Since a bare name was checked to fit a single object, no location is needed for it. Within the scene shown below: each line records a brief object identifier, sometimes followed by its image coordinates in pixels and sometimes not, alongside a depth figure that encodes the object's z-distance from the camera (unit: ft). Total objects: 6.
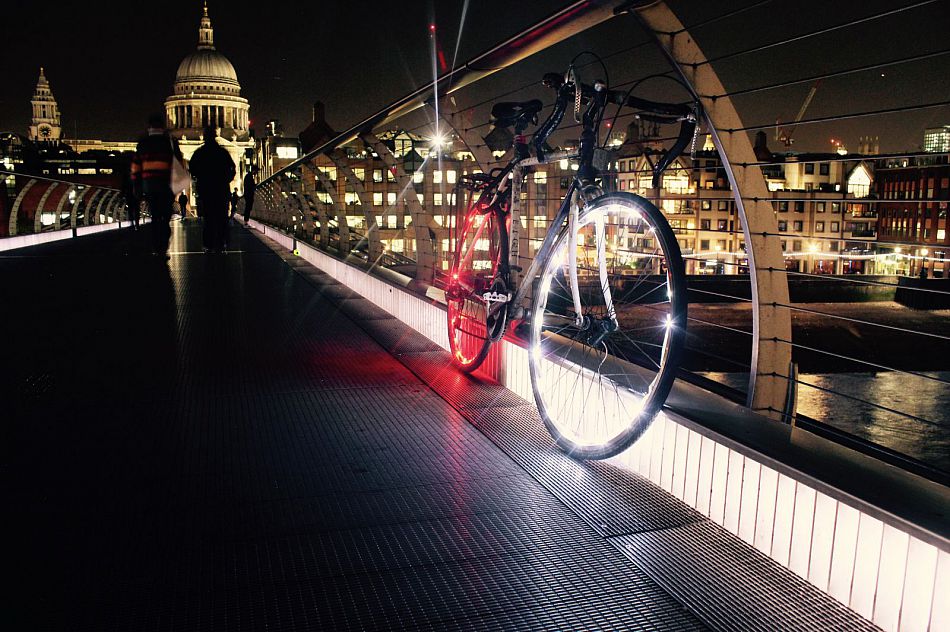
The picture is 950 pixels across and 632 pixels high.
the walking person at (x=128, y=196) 61.03
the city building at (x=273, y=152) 482.49
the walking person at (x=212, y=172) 32.48
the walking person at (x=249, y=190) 67.31
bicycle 8.10
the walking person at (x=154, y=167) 31.89
